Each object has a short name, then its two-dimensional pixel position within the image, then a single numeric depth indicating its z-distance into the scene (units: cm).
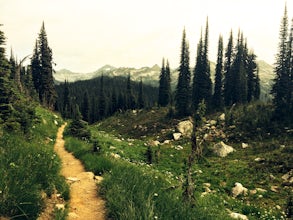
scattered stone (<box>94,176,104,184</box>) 954
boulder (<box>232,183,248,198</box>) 1670
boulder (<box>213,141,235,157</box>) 2932
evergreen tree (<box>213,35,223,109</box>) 6233
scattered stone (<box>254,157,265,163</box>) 2499
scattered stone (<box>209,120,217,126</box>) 4569
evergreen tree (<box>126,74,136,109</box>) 9900
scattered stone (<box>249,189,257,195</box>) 1706
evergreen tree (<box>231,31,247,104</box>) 6172
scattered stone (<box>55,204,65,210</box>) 666
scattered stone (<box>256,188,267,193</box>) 1748
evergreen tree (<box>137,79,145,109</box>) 9575
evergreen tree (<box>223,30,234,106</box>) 6381
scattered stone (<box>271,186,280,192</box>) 1810
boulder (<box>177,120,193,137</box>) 4307
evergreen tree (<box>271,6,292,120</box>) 4203
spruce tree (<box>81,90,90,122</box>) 10331
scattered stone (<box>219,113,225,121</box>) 4739
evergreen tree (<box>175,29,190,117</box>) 5756
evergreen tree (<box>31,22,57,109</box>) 6084
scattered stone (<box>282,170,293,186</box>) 1912
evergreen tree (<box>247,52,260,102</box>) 6938
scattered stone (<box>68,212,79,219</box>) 646
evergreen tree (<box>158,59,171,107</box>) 8369
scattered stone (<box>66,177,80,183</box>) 952
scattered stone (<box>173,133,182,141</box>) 4066
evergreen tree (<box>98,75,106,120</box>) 10675
